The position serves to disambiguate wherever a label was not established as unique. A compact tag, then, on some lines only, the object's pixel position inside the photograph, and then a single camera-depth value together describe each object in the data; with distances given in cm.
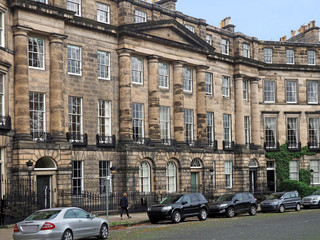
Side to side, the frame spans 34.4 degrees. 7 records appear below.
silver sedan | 1848
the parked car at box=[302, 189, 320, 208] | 3747
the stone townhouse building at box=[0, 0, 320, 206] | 3061
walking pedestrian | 2989
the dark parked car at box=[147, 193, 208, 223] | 2741
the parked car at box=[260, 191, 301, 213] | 3441
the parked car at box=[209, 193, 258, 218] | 3120
